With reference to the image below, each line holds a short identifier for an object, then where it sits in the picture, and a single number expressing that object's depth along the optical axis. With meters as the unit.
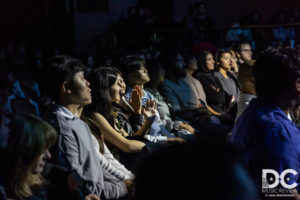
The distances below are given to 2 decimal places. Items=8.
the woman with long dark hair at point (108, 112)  3.24
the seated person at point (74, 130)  2.41
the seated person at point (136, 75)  4.41
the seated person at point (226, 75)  6.47
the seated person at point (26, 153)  1.87
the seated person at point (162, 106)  4.66
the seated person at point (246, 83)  2.97
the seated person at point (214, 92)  6.24
